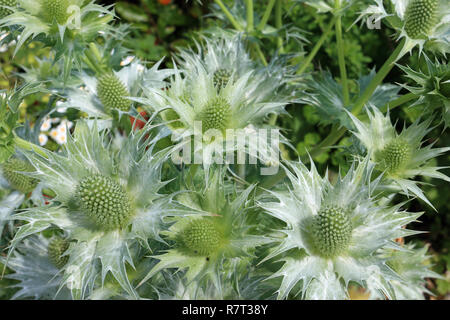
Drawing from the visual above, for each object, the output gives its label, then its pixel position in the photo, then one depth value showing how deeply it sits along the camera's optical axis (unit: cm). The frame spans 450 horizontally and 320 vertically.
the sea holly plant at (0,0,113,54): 52
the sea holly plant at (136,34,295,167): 49
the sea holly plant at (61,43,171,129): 57
